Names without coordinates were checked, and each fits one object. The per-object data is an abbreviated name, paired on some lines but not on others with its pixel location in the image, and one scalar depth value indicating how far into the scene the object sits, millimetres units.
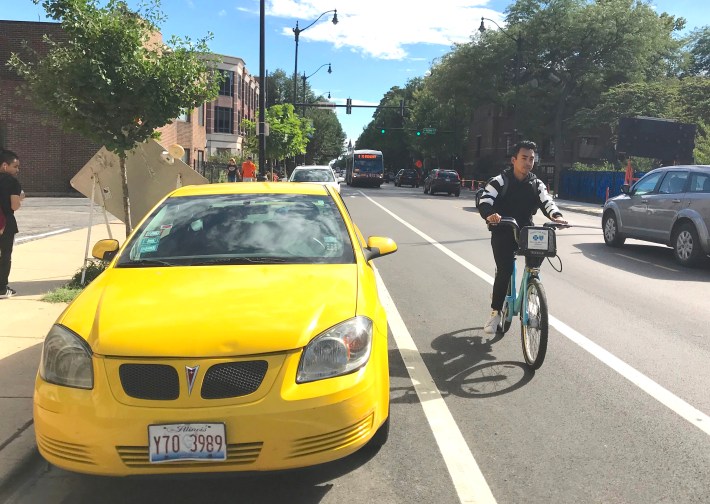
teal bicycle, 4918
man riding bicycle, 5547
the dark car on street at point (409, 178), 59969
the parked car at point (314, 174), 21438
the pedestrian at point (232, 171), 23016
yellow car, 2723
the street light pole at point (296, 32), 33219
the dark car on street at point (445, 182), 38875
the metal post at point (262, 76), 19828
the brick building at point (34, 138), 26469
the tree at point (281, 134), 34031
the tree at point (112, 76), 7586
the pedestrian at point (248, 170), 21109
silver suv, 10688
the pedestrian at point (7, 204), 7086
